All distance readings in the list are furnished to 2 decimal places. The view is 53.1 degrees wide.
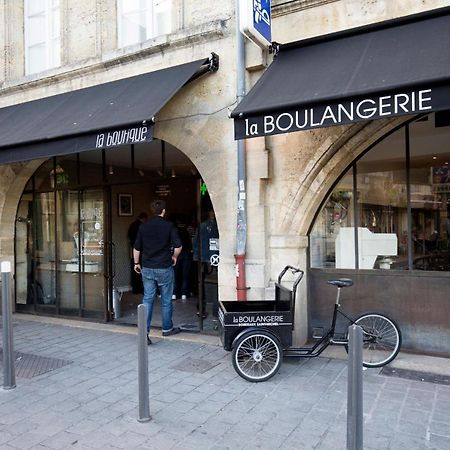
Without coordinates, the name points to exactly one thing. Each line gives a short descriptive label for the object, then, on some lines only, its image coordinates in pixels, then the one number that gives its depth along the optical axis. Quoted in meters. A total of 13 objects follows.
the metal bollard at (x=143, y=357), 3.55
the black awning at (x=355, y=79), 4.05
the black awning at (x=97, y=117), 5.62
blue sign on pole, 5.09
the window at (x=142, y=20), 6.96
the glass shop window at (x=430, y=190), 5.41
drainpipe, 5.79
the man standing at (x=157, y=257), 6.28
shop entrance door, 7.91
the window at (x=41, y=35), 8.20
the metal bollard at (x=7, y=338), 4.40
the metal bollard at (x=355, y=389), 2.65
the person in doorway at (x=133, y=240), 10.15
